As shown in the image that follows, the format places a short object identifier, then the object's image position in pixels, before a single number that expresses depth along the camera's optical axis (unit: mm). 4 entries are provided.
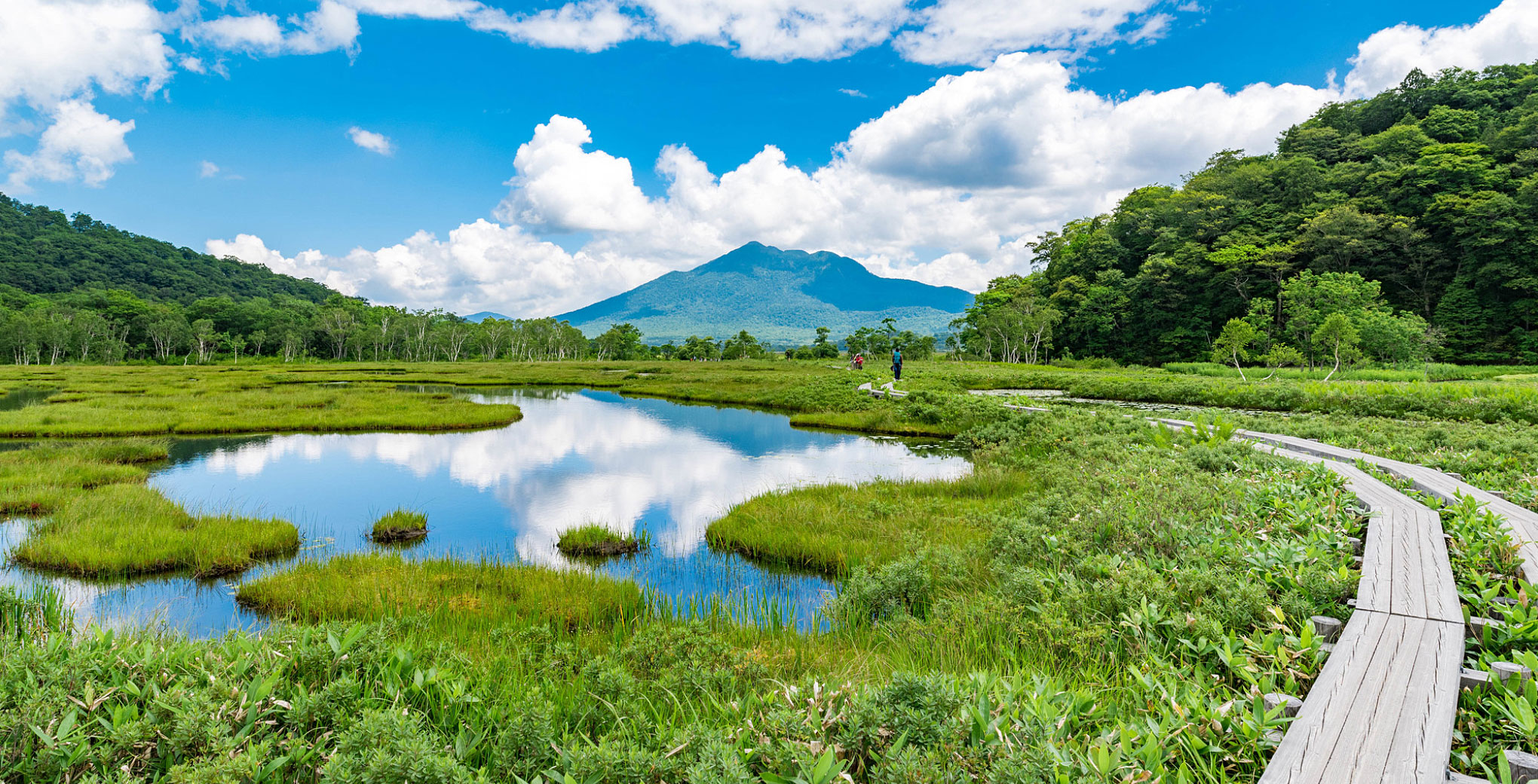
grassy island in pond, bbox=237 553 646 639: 7375
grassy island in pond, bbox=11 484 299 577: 9094
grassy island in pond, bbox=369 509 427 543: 11273
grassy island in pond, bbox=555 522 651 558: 10664
